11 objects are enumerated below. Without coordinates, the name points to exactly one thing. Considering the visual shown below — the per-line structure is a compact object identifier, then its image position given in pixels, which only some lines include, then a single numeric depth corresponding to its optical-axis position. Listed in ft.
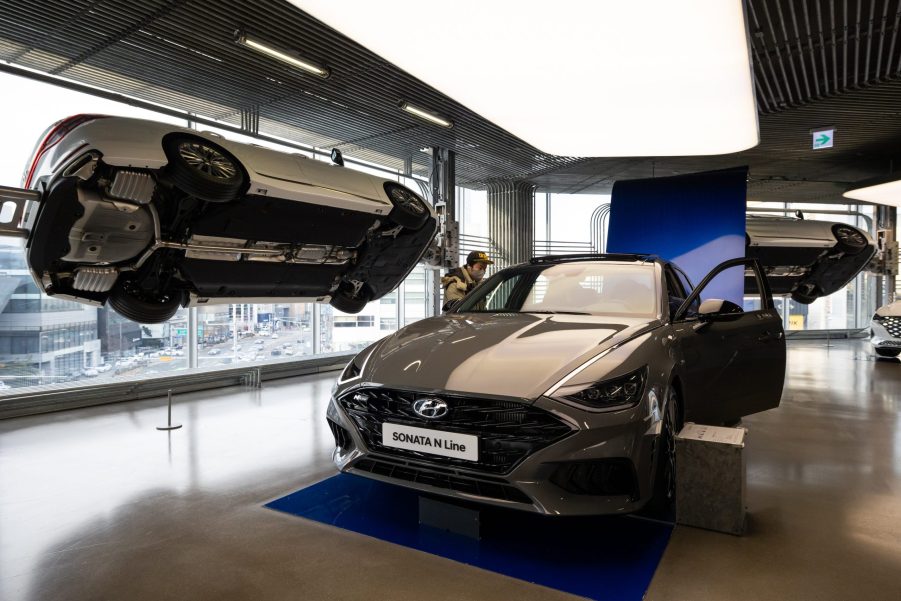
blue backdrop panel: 23.48
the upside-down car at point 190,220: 10.51
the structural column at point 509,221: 37.06
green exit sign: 27.07
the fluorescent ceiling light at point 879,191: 30.60
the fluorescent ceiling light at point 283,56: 16.01
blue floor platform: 7.24
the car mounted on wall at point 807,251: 27.35
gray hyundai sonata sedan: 7.11
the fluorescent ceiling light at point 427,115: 22.03
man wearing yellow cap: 19.61
